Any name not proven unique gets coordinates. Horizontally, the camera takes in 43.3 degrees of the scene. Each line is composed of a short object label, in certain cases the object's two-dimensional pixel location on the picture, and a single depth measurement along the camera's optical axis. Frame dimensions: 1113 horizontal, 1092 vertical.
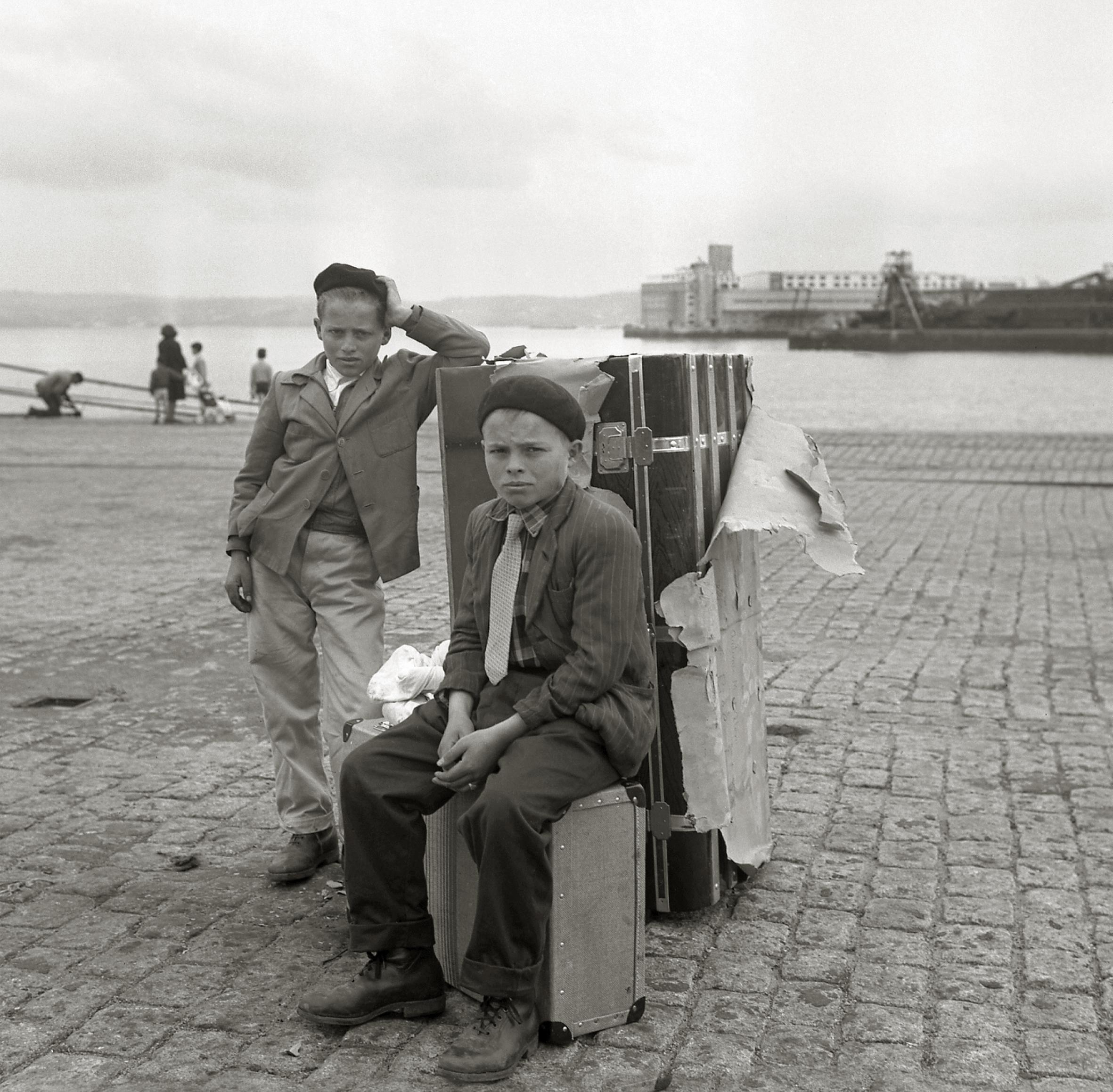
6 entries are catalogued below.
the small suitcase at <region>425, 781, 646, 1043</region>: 3.22
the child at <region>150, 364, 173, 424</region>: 27.75
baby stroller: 28.09
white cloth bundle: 3.79
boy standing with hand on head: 4.13
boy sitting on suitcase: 3.09
